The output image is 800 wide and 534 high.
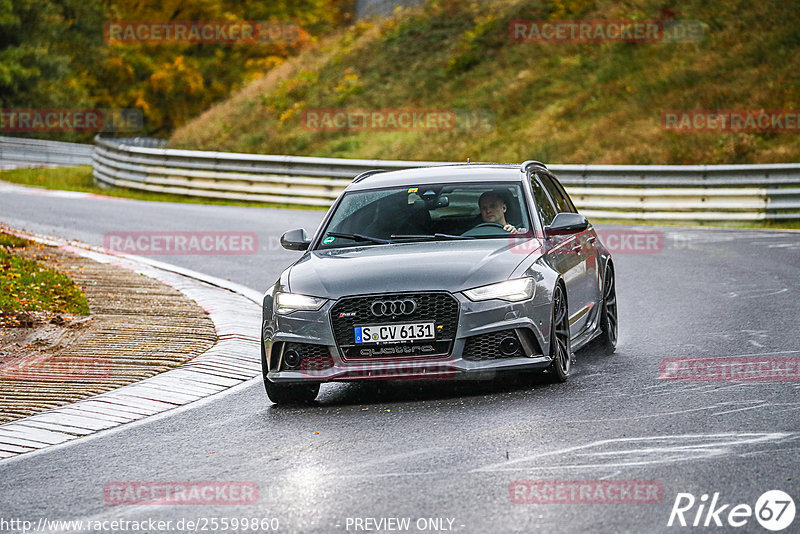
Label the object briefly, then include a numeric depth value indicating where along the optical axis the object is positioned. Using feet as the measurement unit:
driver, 61.93
